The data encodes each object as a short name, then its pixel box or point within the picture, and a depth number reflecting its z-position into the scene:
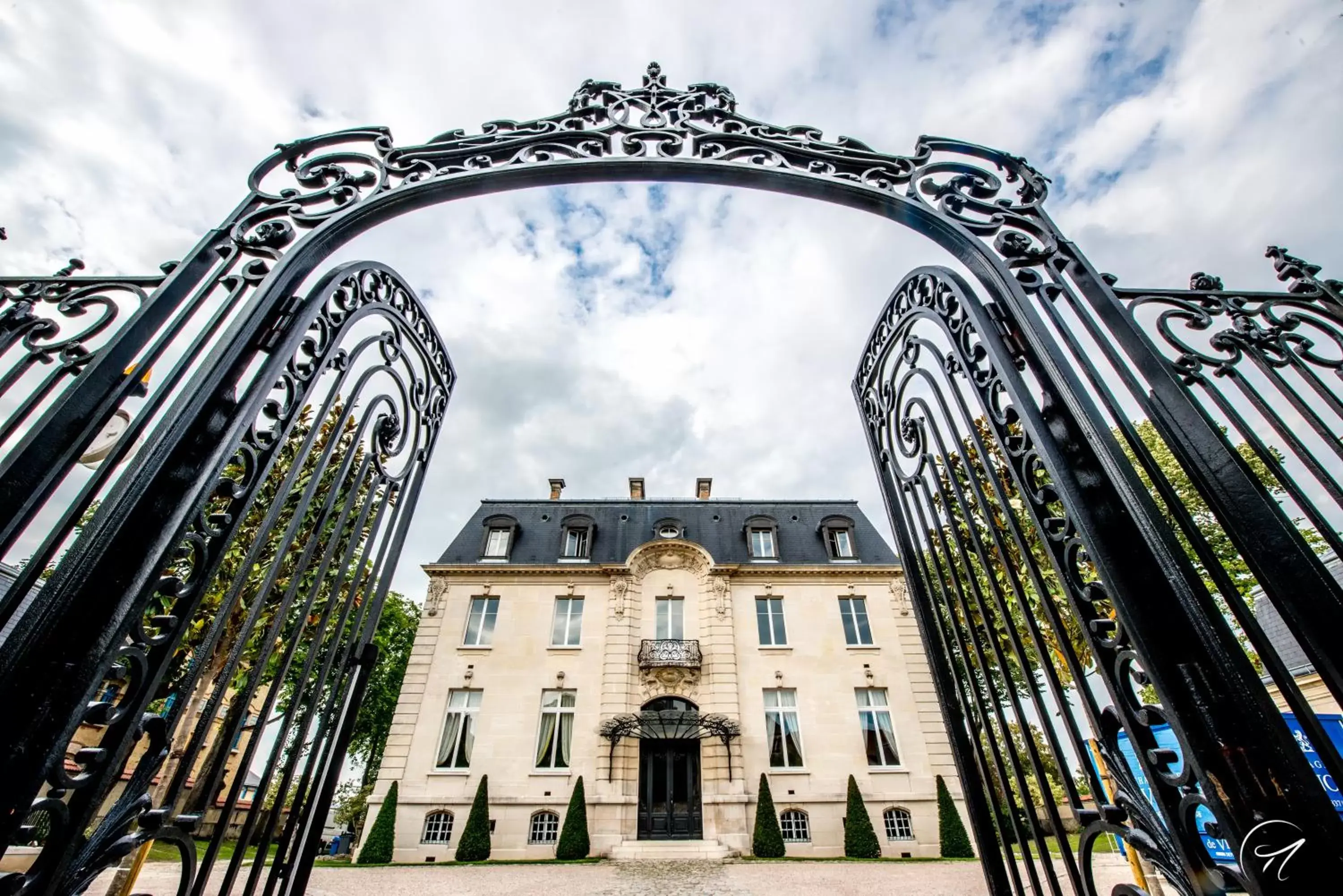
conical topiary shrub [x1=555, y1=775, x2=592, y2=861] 12.13
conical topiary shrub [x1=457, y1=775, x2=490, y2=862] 12.09
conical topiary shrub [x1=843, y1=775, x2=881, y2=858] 12.05
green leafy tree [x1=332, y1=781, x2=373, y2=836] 18.22
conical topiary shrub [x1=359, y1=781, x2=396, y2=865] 11.96
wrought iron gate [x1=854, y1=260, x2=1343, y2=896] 1.14
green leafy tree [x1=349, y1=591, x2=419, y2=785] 19.73
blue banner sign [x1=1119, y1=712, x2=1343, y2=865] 4.72
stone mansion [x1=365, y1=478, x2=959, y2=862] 12.91
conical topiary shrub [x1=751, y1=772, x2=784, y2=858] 12.07
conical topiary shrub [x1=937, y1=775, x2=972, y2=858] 11.91
